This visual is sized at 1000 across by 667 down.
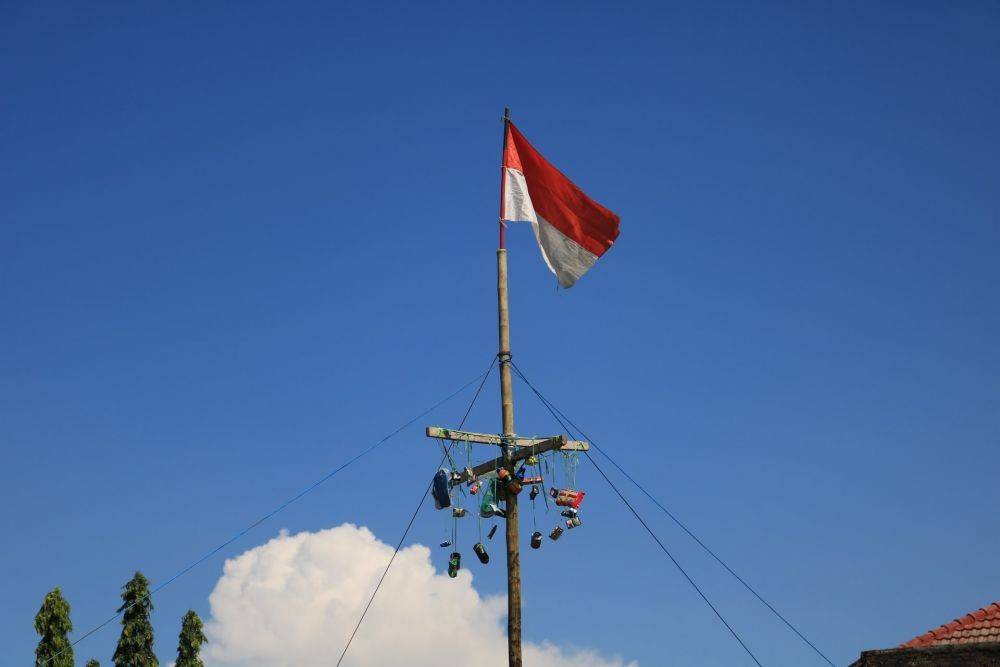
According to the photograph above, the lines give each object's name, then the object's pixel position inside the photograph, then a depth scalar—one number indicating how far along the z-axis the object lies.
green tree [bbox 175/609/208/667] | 39.91
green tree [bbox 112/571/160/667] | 39.25
